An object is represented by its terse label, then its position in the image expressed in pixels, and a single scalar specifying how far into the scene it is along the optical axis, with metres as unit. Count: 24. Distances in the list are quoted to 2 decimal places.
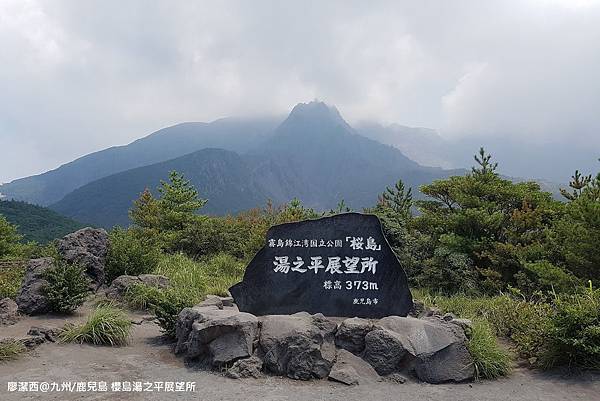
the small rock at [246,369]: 5.31
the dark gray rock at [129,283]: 8.69
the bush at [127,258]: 9.75
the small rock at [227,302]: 7.12
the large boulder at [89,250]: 8.74
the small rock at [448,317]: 6.22
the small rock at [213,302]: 6.85
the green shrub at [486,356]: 5.54
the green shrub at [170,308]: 6.72
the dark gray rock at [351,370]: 5.29
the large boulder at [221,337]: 5.56
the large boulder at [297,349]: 5.39
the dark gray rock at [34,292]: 7.51
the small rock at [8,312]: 7.07
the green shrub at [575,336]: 5.35
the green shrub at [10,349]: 5.51
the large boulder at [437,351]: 5.44
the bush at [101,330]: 6.27
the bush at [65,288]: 7.52
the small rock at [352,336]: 5.75
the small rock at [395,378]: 5.36
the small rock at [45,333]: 6.19
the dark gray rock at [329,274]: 6.41
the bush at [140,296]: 8.20
